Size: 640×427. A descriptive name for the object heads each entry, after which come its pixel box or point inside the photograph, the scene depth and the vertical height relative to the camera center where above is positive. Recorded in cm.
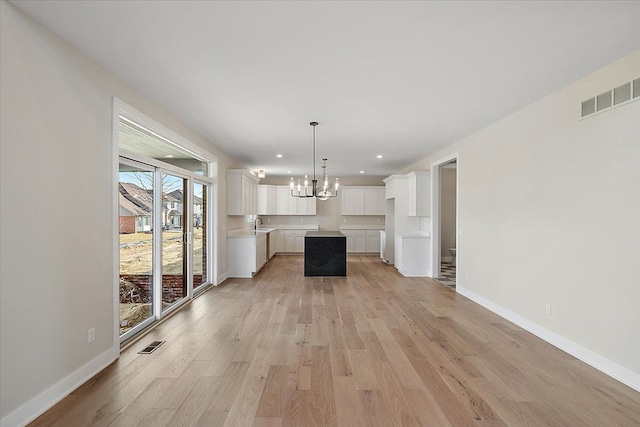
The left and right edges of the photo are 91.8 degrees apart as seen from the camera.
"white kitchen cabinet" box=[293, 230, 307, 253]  1035 -100
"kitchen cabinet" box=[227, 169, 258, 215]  670 +46
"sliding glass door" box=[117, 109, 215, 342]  332 -14
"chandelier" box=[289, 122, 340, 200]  447 +123
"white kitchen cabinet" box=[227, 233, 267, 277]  666 -95
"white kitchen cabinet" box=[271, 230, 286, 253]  1025 -96
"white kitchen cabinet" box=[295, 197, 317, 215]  1038 +21
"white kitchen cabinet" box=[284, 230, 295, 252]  1038 -97
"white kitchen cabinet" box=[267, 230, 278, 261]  898 -98
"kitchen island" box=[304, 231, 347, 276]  693 -98
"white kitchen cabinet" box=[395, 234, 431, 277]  686 -96
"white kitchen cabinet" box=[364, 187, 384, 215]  1039 +42
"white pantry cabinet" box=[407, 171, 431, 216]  693 +44
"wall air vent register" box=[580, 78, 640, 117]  251 +100
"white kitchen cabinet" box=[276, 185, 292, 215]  1027 +47
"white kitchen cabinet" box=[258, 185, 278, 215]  1000 +42
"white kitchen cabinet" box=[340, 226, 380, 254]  1035 -92
